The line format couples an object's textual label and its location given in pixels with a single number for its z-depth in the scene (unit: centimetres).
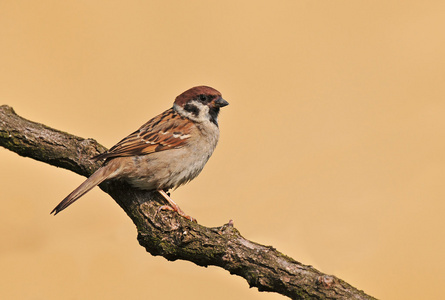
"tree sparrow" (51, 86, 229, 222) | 945
